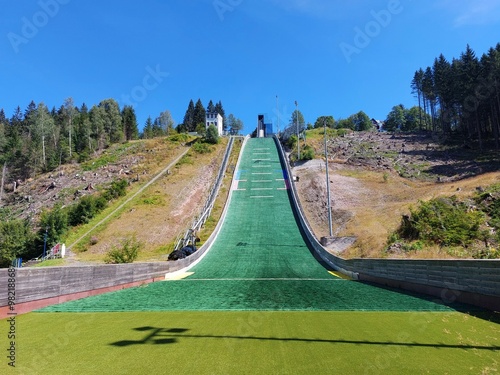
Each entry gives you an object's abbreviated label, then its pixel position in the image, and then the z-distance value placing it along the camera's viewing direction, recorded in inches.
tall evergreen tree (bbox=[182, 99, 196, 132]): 3959.2
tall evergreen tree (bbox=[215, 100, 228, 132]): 4557.1
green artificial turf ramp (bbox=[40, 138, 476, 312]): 316.2
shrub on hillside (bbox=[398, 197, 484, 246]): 618.2
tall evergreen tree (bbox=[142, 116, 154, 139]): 3655.0
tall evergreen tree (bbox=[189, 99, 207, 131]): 3870.6
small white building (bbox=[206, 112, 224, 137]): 3577.8
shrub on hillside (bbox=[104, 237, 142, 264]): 660.7
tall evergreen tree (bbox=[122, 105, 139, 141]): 3506.4
